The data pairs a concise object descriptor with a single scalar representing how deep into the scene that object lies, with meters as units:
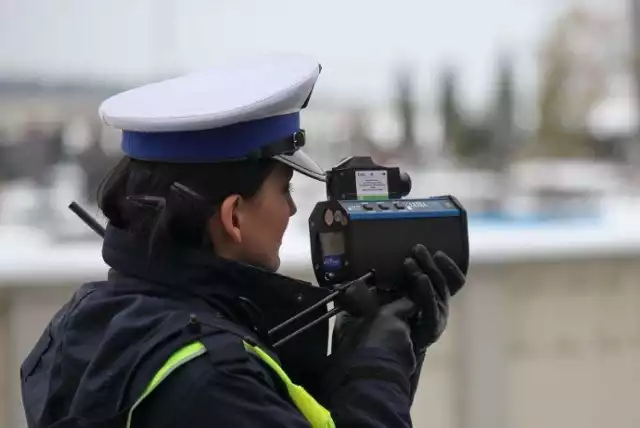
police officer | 2.82
